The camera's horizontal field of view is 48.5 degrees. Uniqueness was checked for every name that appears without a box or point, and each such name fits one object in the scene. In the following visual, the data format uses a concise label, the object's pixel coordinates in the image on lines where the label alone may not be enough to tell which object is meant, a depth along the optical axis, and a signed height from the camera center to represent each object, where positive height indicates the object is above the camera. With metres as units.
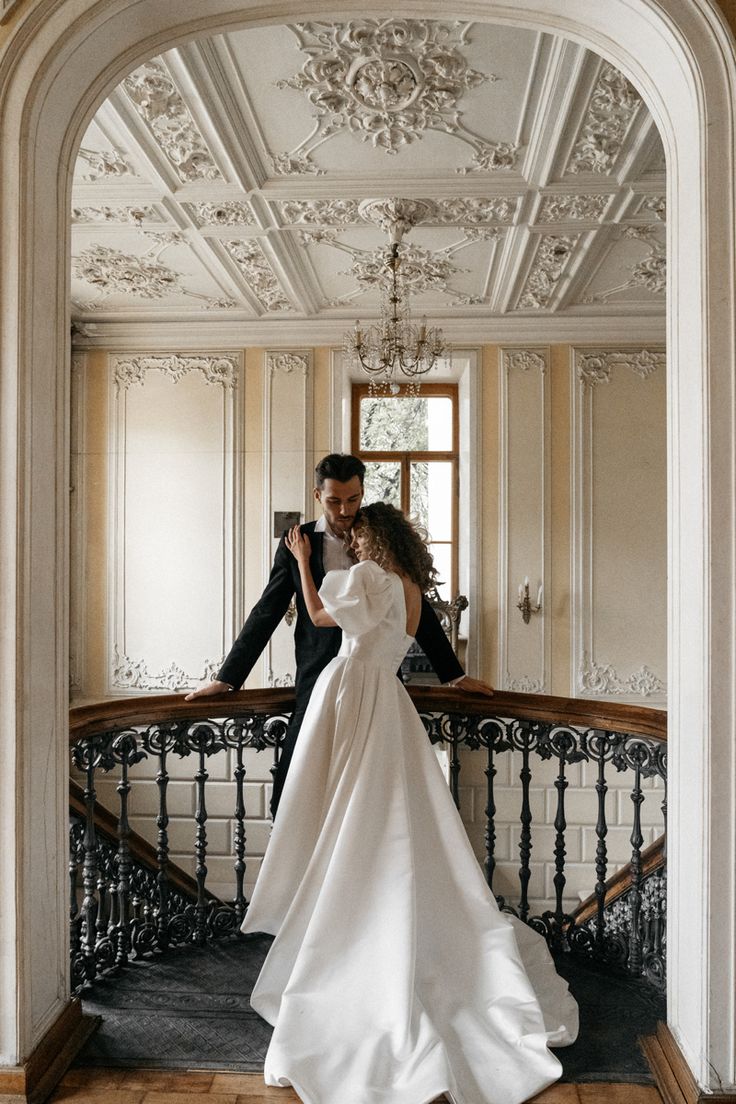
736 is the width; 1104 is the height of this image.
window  7.21 +0.94
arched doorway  1.97 +0.27
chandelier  4.62 +1.74
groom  2.92 -0.23
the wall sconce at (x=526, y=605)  6.68 -0.38
